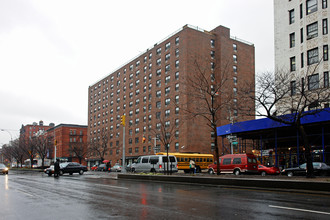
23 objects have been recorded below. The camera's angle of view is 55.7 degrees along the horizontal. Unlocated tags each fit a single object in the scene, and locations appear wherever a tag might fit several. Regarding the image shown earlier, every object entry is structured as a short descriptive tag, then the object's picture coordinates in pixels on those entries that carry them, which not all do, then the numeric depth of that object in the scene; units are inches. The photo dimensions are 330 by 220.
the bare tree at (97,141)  3062.3
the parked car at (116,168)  2228.2
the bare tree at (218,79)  2453.4
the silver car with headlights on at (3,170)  1579.7
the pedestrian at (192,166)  1190.6
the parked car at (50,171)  1393.6
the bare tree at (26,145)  2934.5
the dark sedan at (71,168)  1433.2
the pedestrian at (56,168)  1220.9
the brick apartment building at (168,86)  2564.0
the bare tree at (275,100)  698.8
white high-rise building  1464.1
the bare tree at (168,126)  2546.8
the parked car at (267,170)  1206.9
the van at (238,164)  1144.6
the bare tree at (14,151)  3257.9
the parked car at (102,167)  2319.1
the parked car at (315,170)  1042.7
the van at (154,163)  1275.8
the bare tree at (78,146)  3027.3
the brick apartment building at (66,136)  4527.6
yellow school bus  1594.5
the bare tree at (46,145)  2682.1
